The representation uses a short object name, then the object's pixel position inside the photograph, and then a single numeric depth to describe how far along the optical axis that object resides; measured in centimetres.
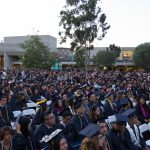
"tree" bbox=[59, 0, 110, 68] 4519
